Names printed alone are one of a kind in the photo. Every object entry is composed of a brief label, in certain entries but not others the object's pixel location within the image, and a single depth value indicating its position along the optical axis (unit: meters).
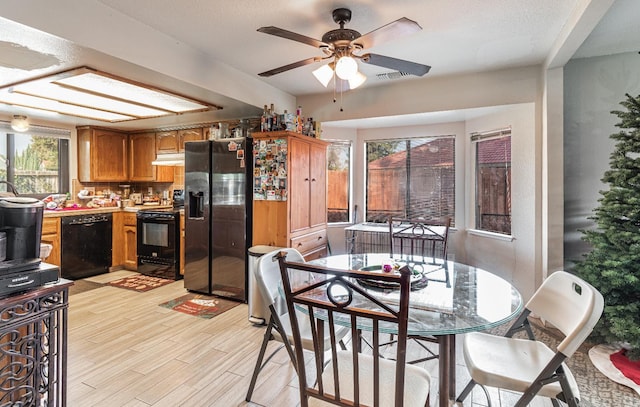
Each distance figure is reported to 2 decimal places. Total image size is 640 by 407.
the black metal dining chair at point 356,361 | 1.14
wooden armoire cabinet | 3.43
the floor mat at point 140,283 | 4.16
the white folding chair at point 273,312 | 1.79
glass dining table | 1.42
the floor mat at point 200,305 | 3.37
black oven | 4.43
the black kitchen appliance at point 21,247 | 1.43
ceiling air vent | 3.41
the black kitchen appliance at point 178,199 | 4.85
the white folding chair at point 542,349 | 1.34
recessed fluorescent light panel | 2.80
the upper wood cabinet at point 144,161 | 5.12
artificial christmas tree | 2.36
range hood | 4.72
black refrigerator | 3.59
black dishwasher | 4.36
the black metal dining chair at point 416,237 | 3.07
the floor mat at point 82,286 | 3.99
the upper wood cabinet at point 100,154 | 4.89
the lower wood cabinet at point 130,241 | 4.89
